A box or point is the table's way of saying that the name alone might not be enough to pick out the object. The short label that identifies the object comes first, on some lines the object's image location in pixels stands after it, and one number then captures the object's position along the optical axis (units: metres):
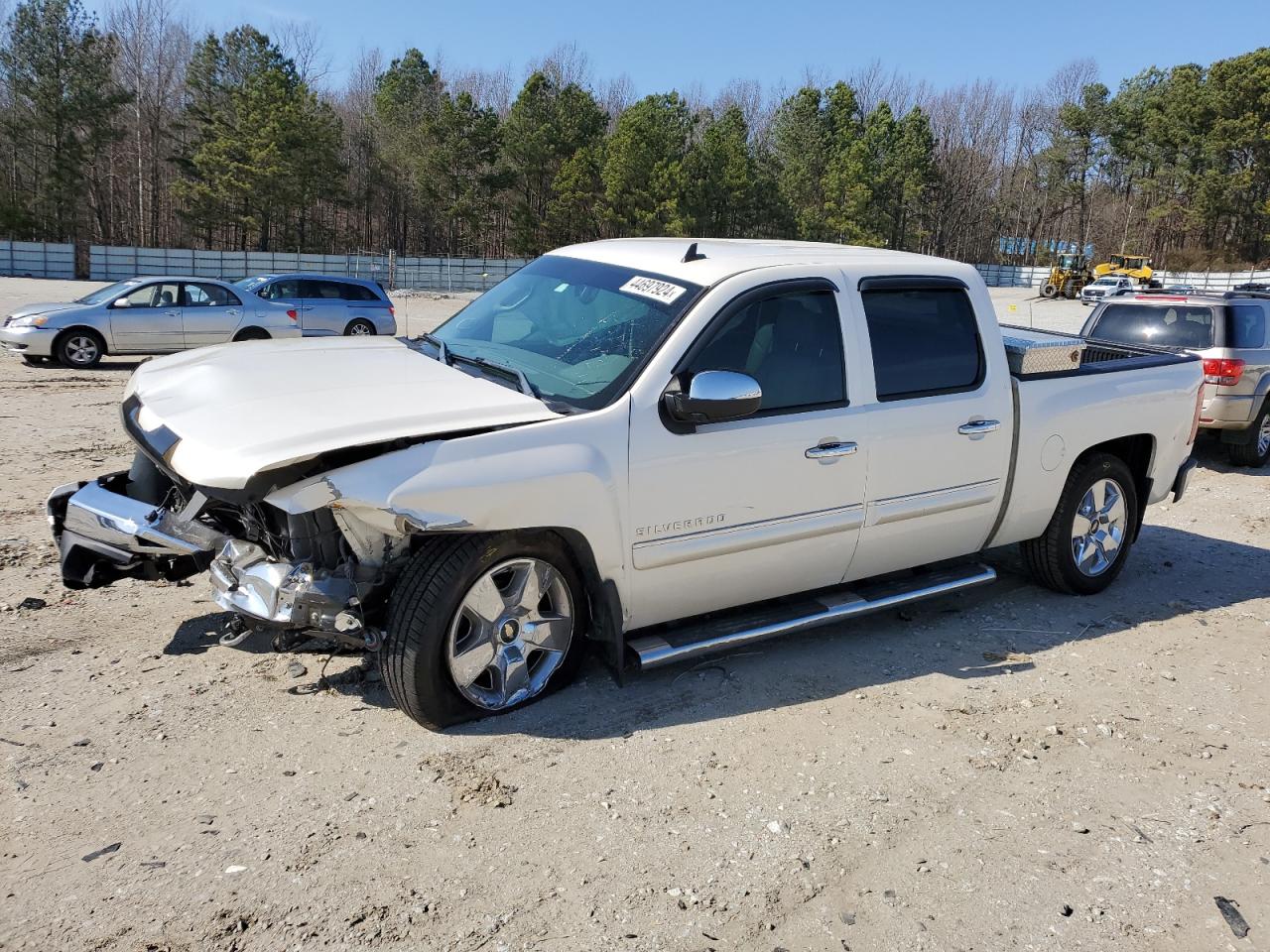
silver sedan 14.52
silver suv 10.17
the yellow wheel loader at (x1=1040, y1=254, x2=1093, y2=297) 52.91
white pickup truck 3.67
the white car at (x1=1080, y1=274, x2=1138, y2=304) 46.03
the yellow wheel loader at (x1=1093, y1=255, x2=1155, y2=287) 48.58
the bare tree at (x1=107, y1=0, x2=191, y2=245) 66.44
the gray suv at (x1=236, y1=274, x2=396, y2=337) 19.00
